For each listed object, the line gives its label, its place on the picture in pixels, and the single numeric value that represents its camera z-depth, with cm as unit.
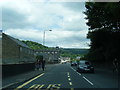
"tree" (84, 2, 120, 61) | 1220
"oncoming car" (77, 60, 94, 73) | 1770
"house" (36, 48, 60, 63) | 6637
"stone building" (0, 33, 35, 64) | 3242
